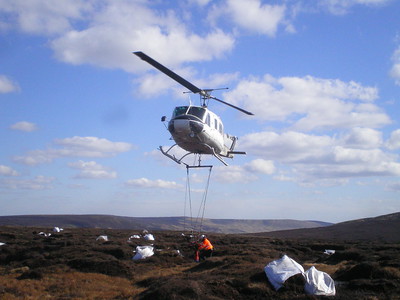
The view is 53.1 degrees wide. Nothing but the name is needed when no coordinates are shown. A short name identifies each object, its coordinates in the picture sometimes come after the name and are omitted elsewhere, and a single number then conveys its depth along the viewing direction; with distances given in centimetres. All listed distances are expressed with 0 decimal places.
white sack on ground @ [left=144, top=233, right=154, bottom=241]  4324
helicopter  2077
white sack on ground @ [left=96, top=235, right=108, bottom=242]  3925
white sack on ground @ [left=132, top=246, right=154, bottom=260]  2581
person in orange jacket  2377
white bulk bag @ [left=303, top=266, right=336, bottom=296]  1315
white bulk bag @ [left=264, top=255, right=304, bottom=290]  1409
